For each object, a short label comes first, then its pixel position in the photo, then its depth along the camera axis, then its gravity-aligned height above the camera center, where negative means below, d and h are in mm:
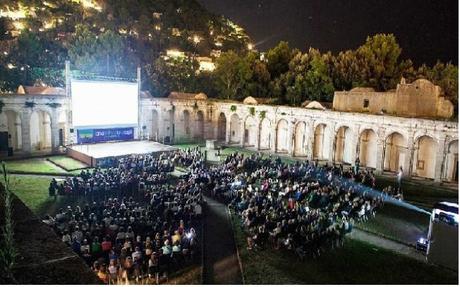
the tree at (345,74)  48359 +5582
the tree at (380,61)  49438 +7658
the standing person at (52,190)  21188 -4233
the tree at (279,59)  54219 +8203
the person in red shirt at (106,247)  13328 -4610
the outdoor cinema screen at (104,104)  31703 +885
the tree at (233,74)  50312 +5573
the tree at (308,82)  45781 +4340
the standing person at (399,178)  26406 -4072
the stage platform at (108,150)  29234 -2948
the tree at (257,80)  50688 +4917
